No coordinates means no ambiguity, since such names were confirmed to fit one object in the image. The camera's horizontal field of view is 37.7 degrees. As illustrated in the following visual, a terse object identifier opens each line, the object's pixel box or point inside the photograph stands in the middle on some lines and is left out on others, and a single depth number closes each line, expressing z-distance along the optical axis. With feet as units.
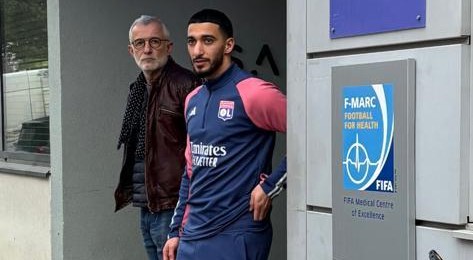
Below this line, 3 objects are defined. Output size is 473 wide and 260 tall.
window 20.34
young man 10.39
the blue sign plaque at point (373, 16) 8.40
